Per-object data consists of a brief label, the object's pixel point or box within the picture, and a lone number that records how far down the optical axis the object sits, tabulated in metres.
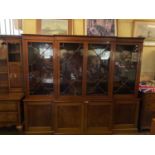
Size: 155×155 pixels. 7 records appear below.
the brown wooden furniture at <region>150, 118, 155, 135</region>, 1.29
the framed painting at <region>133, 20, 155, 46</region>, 2.94
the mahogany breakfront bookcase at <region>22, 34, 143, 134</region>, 2.54
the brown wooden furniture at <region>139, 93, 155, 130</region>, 2.72
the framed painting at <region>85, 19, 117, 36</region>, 2.85
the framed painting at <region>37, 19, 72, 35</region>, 2.78
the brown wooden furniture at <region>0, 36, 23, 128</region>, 2.52
